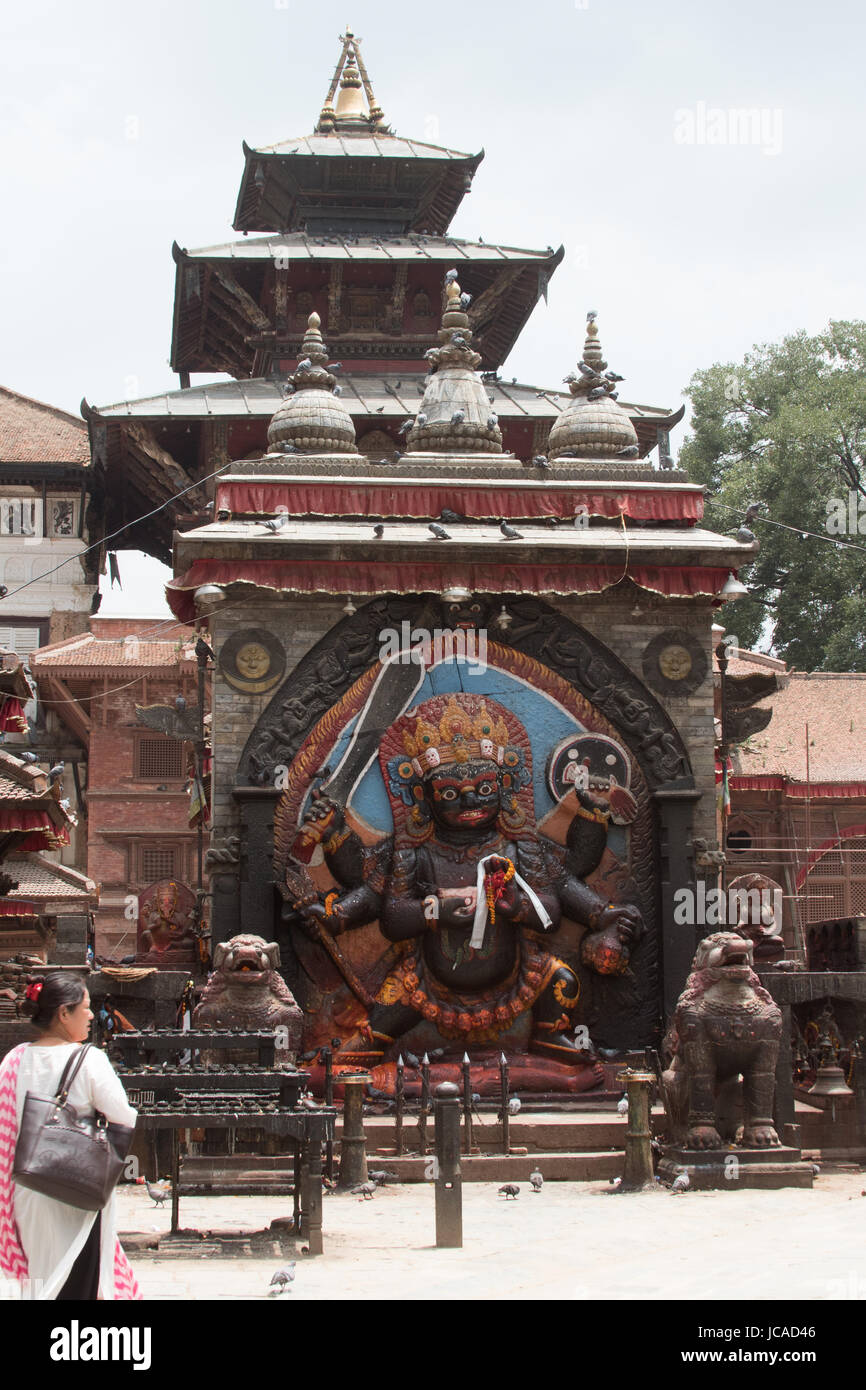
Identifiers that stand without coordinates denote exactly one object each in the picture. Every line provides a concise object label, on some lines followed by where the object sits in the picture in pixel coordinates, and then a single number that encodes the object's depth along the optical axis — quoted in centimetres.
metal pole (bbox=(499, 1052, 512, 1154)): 2002
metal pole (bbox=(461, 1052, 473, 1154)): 1998
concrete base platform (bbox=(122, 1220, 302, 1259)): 1323
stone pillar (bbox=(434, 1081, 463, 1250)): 1381
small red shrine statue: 2316
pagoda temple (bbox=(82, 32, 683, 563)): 3700
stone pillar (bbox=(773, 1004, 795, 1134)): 2005
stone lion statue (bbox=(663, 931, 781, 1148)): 1858
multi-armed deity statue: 2230
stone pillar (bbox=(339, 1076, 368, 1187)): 1791
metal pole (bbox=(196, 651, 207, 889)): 2494
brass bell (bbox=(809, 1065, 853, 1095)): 2125
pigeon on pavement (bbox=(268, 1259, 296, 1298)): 1138
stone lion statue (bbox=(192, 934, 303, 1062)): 1941
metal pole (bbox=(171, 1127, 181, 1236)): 1410
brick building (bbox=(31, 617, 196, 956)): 4047
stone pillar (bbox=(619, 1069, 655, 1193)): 1762
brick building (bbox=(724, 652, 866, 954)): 4041
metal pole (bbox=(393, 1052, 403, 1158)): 1962
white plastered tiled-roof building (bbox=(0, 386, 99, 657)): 4434
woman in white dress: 912
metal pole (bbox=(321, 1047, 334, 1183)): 1751
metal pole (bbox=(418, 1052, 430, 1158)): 1981
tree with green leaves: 5103
